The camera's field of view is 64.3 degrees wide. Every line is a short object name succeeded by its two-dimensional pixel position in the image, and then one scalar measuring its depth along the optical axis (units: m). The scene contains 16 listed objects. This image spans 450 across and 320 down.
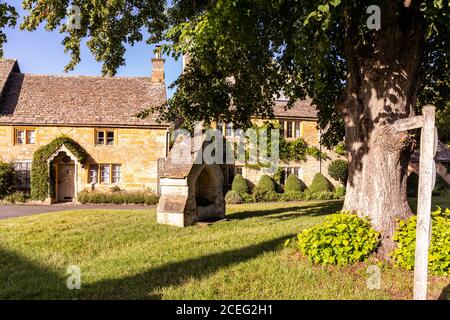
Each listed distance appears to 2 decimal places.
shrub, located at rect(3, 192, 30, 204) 21.00
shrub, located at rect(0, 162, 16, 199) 21.41
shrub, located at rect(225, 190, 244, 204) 22.14
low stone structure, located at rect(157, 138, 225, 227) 11.59
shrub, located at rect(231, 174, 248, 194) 23.31
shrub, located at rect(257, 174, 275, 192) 23.45
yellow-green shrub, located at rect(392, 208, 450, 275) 6.09
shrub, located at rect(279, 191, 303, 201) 23.25
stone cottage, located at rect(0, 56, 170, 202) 22.58
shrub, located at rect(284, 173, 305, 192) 24.02
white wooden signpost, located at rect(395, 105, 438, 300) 4.09
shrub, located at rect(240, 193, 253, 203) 22.69
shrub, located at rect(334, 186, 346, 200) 23.84
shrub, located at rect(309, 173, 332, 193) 24.36
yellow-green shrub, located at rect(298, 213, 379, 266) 6.52
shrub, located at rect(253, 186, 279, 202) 22.98
